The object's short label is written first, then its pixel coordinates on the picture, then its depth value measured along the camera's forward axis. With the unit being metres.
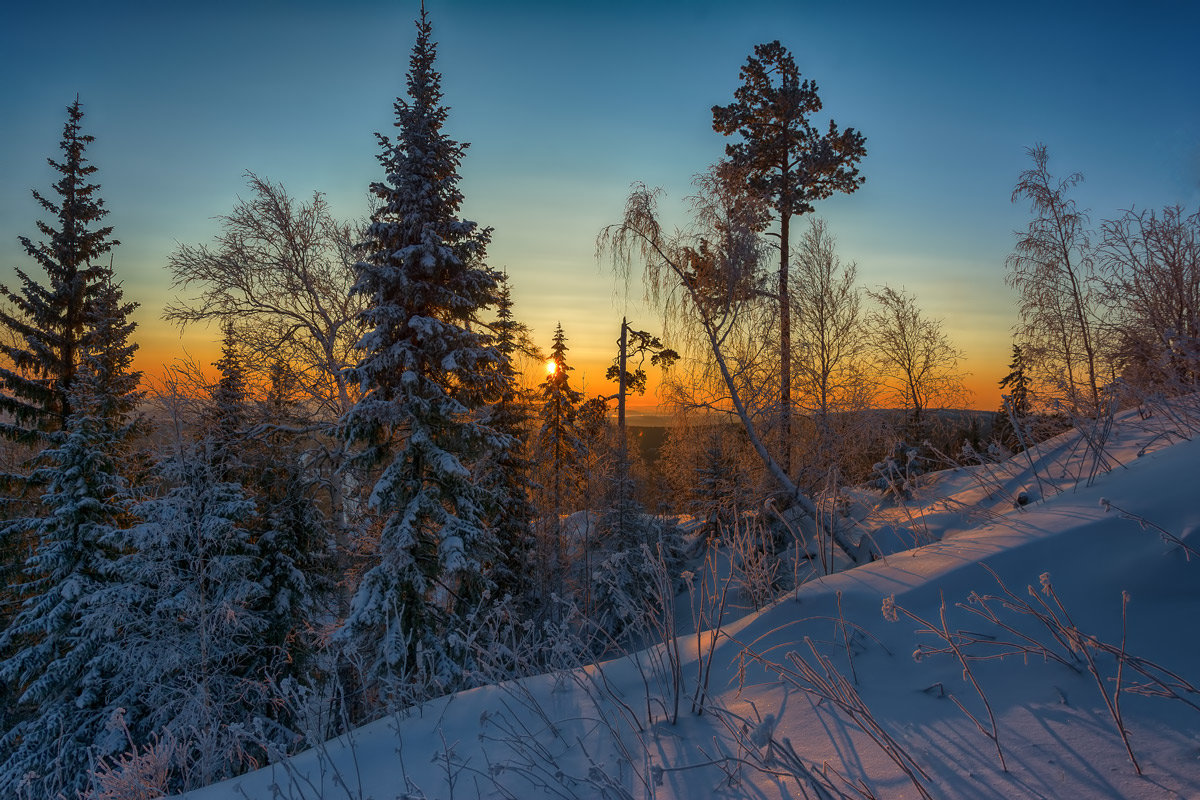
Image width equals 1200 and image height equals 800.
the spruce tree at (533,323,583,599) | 21.73
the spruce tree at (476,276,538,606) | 17.25
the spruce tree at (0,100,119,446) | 12.95
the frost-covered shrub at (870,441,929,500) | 13.80
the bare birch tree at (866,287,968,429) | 21.31
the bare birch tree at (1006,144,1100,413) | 14.30
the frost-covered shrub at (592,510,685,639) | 17.20
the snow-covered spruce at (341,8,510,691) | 10.07
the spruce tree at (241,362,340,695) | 12.38
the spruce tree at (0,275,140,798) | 11.35
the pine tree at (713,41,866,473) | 14.52
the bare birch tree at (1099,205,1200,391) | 8.29
